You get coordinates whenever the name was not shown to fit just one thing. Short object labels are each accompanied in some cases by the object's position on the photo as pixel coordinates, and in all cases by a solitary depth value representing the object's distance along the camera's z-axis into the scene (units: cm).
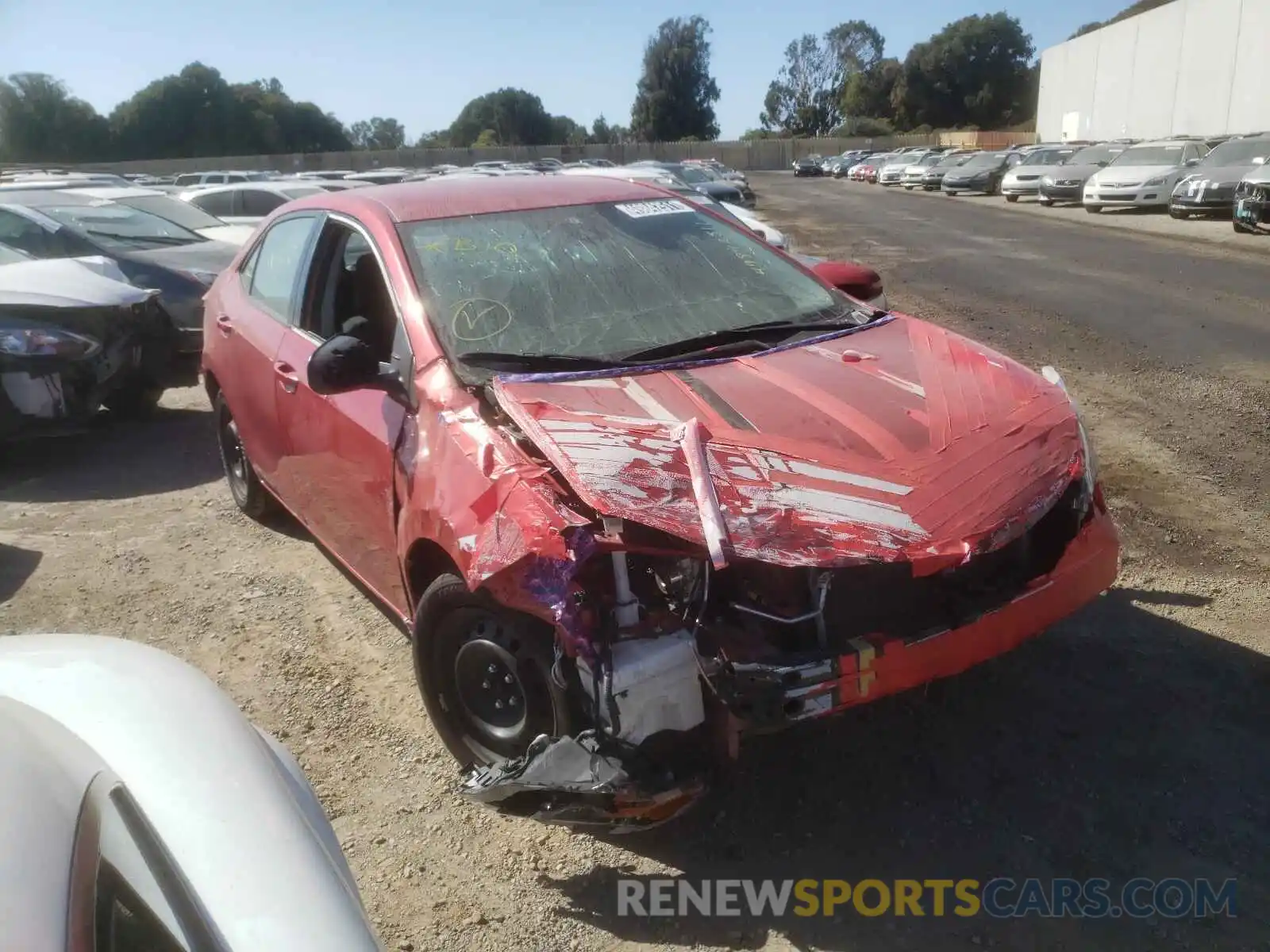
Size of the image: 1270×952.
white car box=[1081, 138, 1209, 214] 2064
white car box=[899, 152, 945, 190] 3725
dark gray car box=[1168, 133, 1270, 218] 1811
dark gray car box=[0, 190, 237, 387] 816
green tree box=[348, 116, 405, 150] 10969
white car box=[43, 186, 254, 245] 1060
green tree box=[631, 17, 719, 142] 9762
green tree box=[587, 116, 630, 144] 10248
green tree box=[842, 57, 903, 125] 9169
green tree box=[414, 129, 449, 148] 10033
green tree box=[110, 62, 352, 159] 6600
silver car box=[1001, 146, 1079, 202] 2638
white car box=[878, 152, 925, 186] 4012
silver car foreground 134
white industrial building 3238
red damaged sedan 240
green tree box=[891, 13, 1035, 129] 8219
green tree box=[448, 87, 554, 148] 9431
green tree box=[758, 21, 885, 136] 11188
